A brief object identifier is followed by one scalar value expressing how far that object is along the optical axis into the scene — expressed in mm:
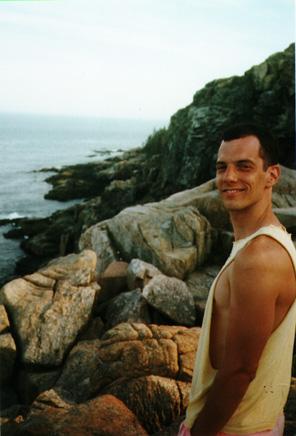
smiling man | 1923
